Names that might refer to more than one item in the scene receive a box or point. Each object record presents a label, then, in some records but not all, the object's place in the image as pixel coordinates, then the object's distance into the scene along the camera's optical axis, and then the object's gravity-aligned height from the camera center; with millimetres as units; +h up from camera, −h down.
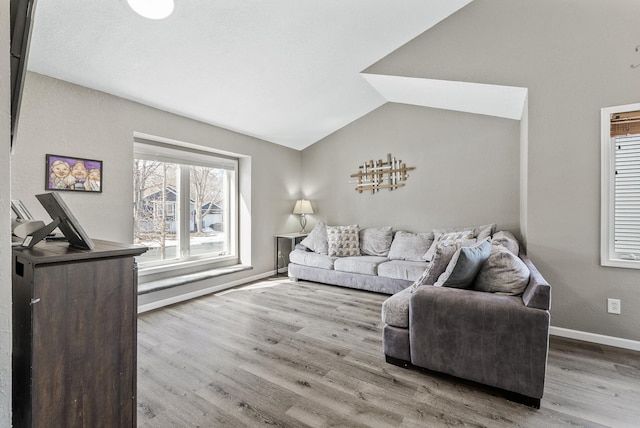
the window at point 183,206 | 3668 +91
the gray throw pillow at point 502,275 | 1967 -443
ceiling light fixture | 2115 +1542
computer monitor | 1138 -58
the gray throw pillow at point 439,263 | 2221 -396
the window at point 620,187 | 2398 +211
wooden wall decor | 4616 +625
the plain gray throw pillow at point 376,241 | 4519 -466
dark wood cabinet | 993 -471
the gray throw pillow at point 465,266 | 2012 -387
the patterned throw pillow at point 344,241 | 4547 -469
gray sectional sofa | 1718 -718
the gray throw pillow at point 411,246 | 4070 -502
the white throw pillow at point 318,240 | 4690 -479
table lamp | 5414 +93
